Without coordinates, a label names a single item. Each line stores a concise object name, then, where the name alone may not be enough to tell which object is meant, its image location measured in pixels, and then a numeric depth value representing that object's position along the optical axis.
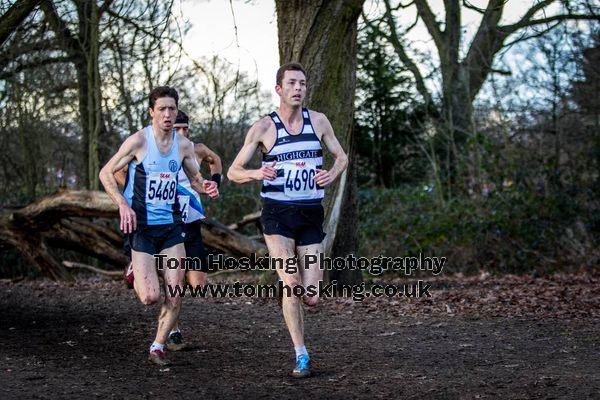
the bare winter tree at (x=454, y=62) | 16.72
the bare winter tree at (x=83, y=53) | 14.30
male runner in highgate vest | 6.05
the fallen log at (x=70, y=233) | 12.49
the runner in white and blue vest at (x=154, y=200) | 6.61
